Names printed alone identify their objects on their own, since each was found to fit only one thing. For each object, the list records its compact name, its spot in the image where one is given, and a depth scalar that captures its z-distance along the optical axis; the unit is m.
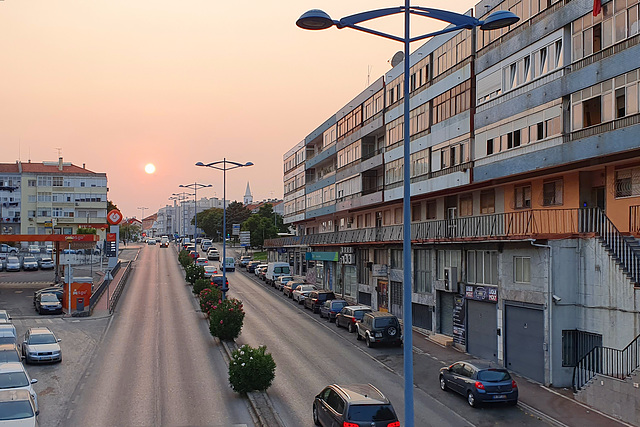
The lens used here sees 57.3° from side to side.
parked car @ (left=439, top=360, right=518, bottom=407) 19.67
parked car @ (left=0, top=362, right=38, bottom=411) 18.23
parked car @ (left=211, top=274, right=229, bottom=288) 53.41
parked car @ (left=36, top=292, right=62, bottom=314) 40.44
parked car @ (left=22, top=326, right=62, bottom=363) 25.67
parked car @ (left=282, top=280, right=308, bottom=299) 50.06
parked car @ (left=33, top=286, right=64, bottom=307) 43.31
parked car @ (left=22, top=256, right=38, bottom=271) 69.81
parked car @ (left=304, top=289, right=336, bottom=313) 42.25
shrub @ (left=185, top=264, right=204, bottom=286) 54.91
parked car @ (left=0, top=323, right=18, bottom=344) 25.95
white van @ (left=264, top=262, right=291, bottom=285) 59.22
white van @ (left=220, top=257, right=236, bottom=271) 73.50
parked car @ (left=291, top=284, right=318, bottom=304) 46.33
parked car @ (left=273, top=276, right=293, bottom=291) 55.04
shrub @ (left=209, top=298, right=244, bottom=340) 30.31
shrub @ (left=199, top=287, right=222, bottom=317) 36.94
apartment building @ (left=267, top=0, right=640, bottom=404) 21.55
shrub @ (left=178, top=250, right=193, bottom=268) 68.75
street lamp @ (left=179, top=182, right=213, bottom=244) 61.41
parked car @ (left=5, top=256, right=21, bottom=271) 68.81
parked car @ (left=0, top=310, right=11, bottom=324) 31.02
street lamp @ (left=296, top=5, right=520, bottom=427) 11.70
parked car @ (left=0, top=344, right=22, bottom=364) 22.05
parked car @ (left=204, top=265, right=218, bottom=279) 57.97
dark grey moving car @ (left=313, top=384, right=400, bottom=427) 14.50
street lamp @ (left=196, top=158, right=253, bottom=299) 41.71
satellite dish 45.12
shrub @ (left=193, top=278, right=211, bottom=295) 45.78
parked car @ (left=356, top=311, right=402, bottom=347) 30.30
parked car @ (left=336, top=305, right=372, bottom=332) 34.31
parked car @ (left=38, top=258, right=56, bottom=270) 71.50
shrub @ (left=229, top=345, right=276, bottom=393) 20.20
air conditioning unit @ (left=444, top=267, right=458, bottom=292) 31.28
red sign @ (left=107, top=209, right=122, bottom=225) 70.31
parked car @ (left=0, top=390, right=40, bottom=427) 14.98
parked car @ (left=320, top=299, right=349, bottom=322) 38.56
